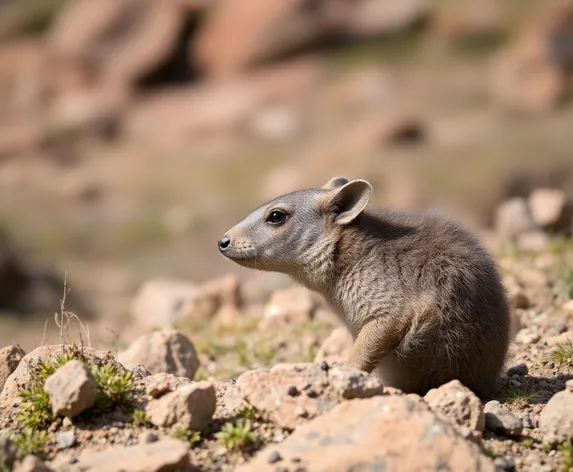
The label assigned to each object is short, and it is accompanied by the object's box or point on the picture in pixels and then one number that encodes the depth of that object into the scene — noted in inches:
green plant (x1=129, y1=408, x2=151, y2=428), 397.1
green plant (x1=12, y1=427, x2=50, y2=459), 380.5
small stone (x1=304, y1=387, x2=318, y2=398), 394.3
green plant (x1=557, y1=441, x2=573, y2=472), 366.0
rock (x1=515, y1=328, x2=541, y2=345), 572.7
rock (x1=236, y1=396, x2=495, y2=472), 339.3
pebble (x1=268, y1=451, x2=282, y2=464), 346.9
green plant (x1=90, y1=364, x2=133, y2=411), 405.7
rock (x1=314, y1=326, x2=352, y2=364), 595.2
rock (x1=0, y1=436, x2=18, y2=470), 350.3
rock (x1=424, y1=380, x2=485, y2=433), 390.3
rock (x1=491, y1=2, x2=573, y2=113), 2174.0
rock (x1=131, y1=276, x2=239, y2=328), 895.1
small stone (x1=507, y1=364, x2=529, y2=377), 503.8
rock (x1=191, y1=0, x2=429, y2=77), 2758.4
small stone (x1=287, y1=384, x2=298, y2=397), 394.6
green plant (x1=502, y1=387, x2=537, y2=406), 449.1
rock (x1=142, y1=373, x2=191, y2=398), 410.9
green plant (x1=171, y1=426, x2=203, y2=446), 378.6
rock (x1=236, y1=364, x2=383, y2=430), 386.0
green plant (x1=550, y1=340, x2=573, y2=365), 509.8
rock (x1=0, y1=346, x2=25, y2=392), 484.1
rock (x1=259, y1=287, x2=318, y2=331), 741.3
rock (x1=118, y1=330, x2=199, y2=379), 561.9
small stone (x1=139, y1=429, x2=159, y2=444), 377.4
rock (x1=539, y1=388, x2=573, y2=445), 385.1
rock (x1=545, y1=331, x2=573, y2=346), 541.9
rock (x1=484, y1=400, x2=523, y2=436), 398.6
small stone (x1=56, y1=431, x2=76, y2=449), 386.6
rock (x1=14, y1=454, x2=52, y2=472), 334.0
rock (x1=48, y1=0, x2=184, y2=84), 2842.0
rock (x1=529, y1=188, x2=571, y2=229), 961.5
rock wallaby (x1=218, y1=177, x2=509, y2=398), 452.8
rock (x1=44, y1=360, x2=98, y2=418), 386.3
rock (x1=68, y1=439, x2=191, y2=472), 343.3
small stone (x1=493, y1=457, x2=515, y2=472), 369.1
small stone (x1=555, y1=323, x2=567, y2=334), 577.9
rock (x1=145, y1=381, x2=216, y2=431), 383.6
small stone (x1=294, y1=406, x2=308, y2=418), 385.4
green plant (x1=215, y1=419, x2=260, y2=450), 373.7
